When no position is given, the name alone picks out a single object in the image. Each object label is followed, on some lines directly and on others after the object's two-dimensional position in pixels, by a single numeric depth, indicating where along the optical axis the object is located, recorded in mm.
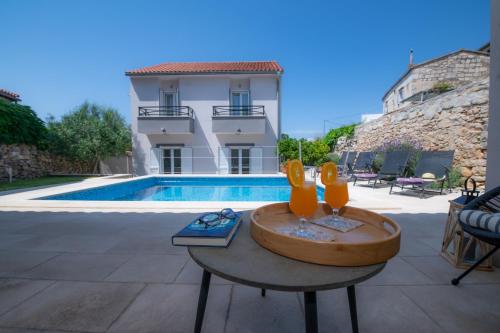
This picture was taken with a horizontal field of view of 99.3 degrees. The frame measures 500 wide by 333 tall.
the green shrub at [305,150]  10773
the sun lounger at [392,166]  5687
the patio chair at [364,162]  7176
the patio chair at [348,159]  8414
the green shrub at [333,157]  10370
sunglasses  1003
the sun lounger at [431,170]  4795
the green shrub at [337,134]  12312
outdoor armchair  1196
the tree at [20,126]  9008
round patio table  585
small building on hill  12852
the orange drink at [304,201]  1002
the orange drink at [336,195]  1109
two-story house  11430
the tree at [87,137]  11148
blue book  855
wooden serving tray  657
